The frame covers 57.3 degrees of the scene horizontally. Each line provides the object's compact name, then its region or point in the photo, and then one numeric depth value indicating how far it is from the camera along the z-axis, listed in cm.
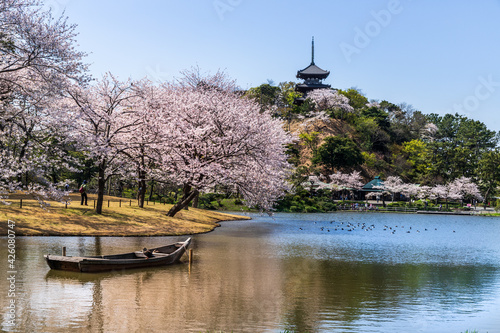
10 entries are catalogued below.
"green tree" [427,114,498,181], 8788
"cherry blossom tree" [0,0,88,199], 2277
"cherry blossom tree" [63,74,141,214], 3086
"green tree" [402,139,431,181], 9770
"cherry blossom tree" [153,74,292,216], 3350
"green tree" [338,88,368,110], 12875
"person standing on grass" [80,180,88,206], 3419
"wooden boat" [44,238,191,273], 1717
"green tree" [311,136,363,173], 9275
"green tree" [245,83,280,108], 11375
